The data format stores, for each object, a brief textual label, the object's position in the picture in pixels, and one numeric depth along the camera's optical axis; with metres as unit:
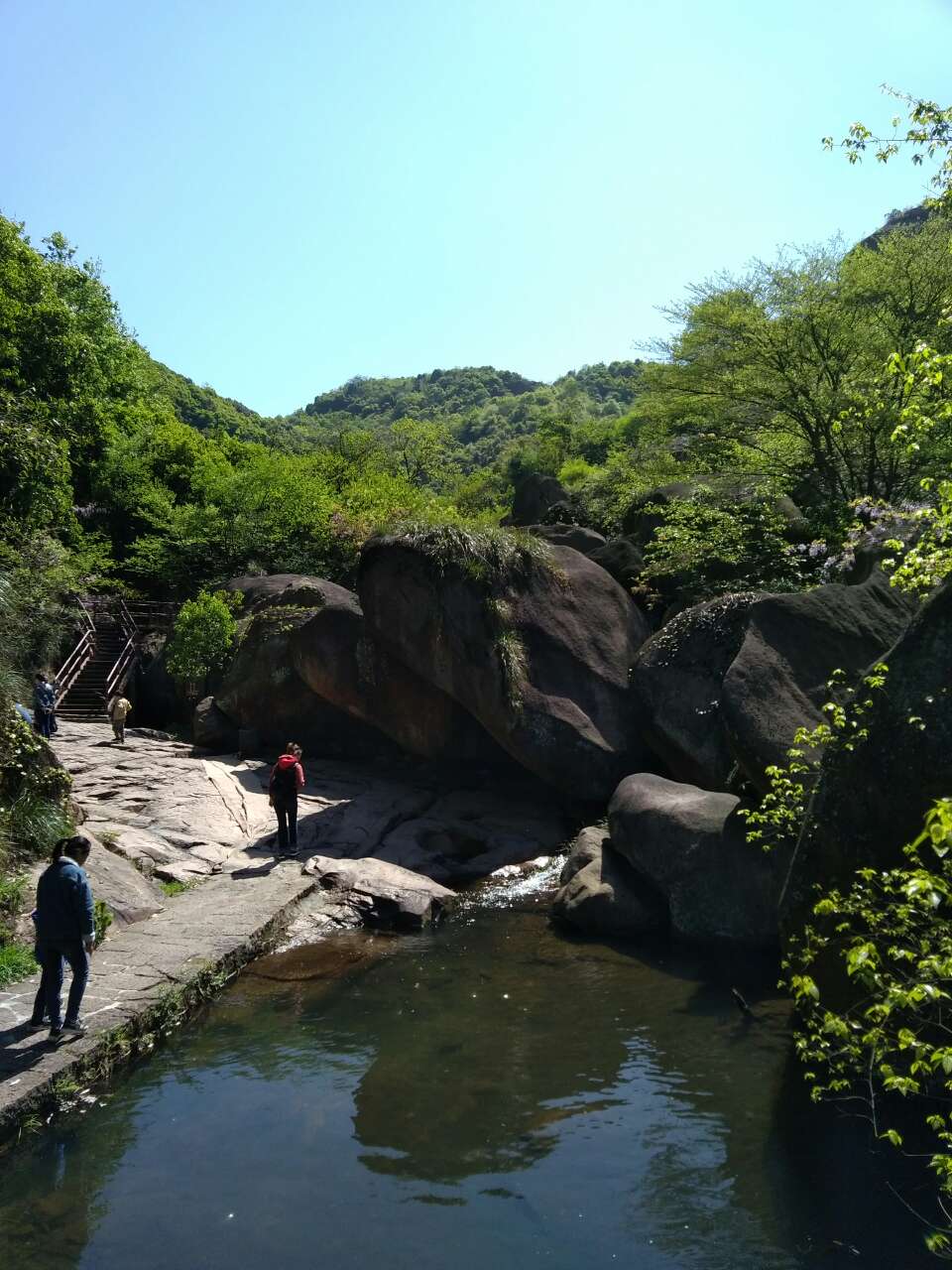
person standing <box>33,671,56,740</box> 19.62
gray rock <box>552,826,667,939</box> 11.00
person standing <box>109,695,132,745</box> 19.59
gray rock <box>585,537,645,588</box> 18.59
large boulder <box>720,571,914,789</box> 10.48
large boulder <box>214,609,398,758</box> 19.64
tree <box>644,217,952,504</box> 16.03
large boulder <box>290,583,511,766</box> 18.02
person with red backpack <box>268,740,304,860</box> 14.04
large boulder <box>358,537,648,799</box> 15.41
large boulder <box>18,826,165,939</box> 10.76
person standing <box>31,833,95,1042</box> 7.48
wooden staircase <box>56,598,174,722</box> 24.20
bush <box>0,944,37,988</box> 8.58
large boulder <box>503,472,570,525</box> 31.72
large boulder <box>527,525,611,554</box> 20.66
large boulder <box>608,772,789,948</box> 10.26
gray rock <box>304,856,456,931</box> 11.90
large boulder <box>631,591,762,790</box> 13.38
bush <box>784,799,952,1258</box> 3.37
